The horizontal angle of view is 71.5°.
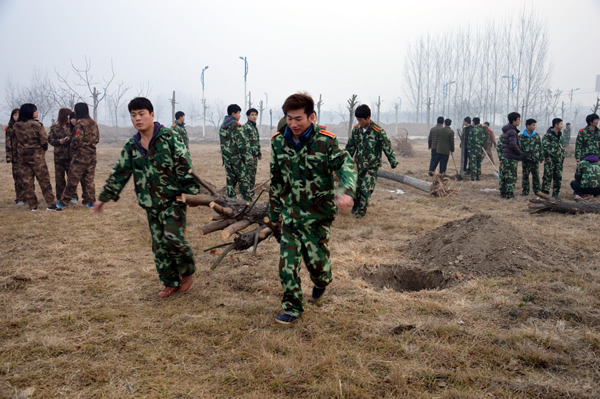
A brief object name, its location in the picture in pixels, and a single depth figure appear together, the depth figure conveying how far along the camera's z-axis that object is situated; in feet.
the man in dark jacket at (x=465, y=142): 40.75
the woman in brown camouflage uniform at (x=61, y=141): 25.82
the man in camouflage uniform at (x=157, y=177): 11.55
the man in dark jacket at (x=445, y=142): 37.65
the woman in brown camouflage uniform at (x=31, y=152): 24.35
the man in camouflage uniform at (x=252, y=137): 27.25
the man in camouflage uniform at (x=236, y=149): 26.71
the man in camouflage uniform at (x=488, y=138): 40.90
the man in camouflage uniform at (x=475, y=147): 38.81
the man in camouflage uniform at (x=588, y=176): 26.76
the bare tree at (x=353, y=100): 55.62
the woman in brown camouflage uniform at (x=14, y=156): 24.94
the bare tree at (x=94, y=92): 90.33
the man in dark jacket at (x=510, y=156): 29.17
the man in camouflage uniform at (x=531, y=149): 29.17
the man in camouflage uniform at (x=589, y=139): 28.84
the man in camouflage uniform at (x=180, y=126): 35.82
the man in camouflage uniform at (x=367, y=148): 22.02
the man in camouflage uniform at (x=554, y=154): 28.89
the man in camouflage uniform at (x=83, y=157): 25.20
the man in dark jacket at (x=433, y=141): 39.06
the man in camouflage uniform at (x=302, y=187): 10.37
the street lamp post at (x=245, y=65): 111.39
